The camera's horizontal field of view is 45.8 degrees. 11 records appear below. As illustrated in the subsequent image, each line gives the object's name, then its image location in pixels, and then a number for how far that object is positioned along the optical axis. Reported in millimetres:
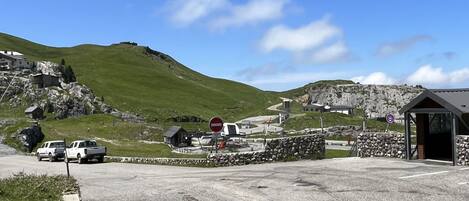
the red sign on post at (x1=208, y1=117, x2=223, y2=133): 30328
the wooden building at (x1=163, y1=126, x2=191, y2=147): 80438
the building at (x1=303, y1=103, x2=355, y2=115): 165475
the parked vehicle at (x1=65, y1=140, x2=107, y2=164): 42969
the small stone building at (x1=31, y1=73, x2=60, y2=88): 124731
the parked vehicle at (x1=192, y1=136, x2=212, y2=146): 82312
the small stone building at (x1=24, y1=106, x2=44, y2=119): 103431
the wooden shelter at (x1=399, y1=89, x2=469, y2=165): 28172
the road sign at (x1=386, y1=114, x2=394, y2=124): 50250
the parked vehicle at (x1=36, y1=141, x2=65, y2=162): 48844
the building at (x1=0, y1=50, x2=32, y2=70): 140000
